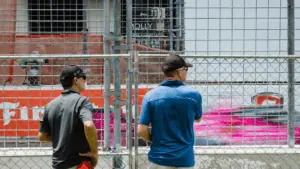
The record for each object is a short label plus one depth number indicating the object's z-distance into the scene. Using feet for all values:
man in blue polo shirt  25.82
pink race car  41.04
